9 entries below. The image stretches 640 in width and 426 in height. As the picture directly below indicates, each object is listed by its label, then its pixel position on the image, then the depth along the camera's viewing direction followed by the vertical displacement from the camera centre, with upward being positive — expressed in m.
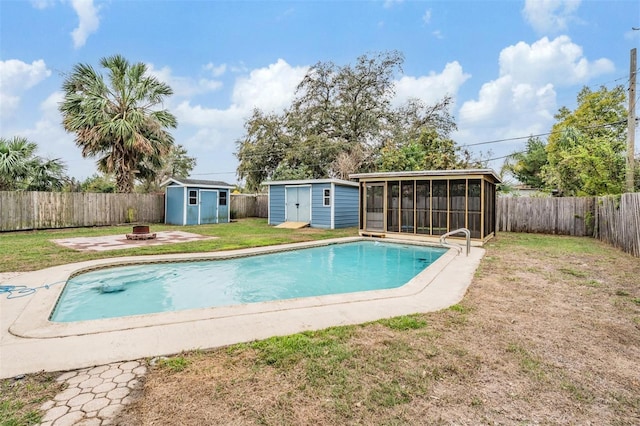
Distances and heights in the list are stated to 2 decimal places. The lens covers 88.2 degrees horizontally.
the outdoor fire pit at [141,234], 9.59 -0.67
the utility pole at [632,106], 9.98 +3.19
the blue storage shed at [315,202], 14.48 +0.38
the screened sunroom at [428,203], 9.79 +0.23
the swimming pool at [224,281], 4.74 -1.30
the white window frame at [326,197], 14.44 +0.60
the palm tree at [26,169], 11.66 +1.63
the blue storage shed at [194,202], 15.54 +0.47
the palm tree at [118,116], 13.75 +4.18
